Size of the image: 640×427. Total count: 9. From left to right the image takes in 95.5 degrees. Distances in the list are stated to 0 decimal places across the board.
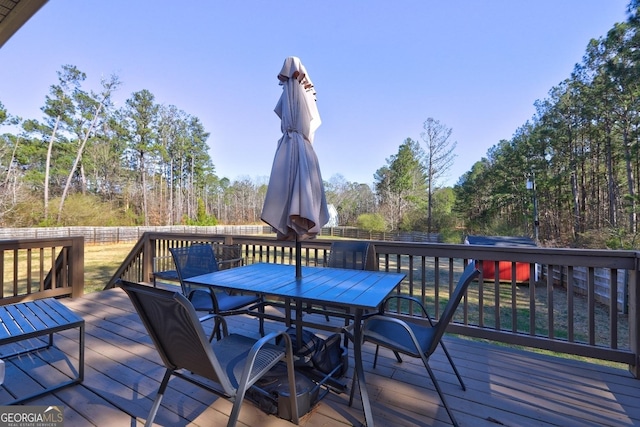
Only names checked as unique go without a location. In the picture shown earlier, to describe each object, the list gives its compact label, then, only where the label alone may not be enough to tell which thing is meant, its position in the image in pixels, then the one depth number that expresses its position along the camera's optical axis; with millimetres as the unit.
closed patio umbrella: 2143
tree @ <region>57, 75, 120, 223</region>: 20016
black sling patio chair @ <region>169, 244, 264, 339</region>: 2463
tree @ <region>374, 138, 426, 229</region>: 24422
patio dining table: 1708
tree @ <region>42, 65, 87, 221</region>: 18703
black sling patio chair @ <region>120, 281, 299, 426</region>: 1216
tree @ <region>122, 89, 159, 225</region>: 22953
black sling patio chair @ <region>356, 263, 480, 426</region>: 1612
